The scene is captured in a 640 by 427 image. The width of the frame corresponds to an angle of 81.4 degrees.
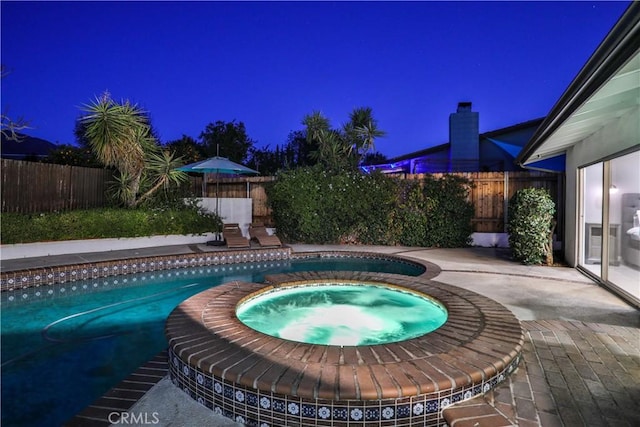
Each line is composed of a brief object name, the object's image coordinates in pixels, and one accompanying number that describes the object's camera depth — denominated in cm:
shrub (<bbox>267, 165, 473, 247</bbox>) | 1040
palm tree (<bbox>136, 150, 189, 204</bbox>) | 1046
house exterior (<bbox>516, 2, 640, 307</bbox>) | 263
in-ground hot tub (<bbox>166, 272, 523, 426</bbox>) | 216
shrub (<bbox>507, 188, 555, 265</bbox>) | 724
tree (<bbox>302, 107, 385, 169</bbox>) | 1306
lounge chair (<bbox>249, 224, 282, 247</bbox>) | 963
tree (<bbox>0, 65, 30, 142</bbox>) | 728
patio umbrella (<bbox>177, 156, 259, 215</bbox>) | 1017
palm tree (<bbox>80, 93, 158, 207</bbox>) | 939
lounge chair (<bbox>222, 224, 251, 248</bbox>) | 921
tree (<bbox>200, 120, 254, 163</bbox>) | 2402
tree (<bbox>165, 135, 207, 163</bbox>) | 1788
